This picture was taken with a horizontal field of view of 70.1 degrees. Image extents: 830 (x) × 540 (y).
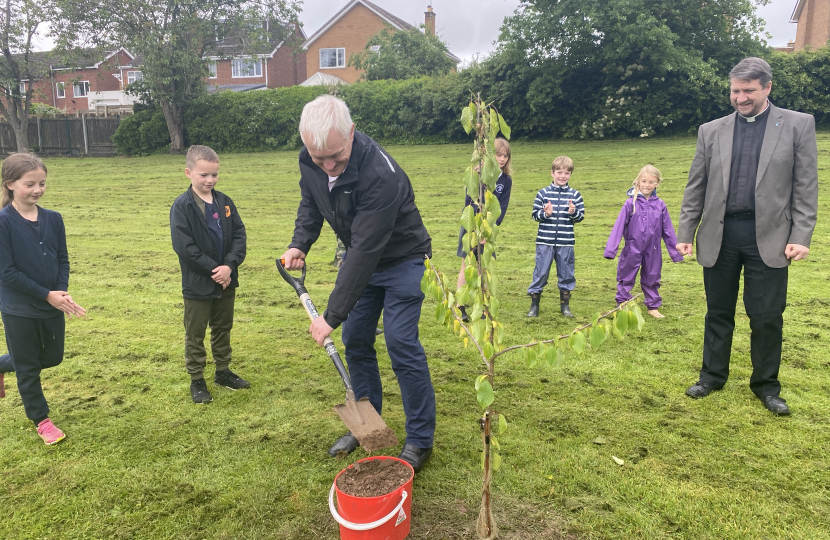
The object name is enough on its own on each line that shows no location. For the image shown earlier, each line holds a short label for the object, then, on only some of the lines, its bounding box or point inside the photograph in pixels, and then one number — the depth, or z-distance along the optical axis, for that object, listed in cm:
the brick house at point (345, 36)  4284
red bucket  260
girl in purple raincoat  636
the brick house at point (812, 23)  3550
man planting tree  304
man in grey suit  395
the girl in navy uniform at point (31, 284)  368
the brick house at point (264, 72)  4359
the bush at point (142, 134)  2825
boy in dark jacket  428
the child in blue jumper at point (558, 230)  643
